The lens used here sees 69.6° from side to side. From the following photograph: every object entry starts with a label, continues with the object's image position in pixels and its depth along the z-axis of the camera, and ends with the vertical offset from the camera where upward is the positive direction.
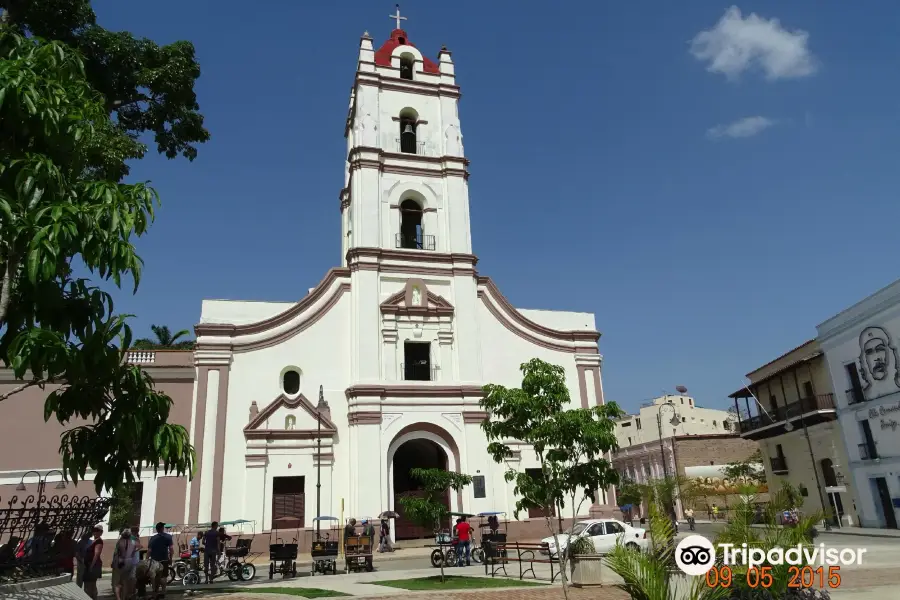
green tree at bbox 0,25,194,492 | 6.95 +2.88
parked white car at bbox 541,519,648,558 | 19.72 -0.88
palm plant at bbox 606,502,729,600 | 6.14 -0.63
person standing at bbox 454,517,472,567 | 18.94 -0.80
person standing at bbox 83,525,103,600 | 11.96 -0.58
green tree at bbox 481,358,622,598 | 13.07 +1.42
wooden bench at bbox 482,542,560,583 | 15.67 -1.11
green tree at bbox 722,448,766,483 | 45.75 +1.75
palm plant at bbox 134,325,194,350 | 42.99 +13.23
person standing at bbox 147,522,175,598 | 14.11 -0.42
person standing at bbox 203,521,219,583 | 16.50 -0.65
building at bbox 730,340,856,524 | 31.46 +3.33
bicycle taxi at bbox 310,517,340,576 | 17.62 -1.03
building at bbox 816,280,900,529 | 26.89 +3.94
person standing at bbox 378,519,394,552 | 23.23 -0.86
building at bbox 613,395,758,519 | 54.22 +4.50
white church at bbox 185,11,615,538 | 24.48 +6.49
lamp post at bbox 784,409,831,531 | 31.55 +0.93
